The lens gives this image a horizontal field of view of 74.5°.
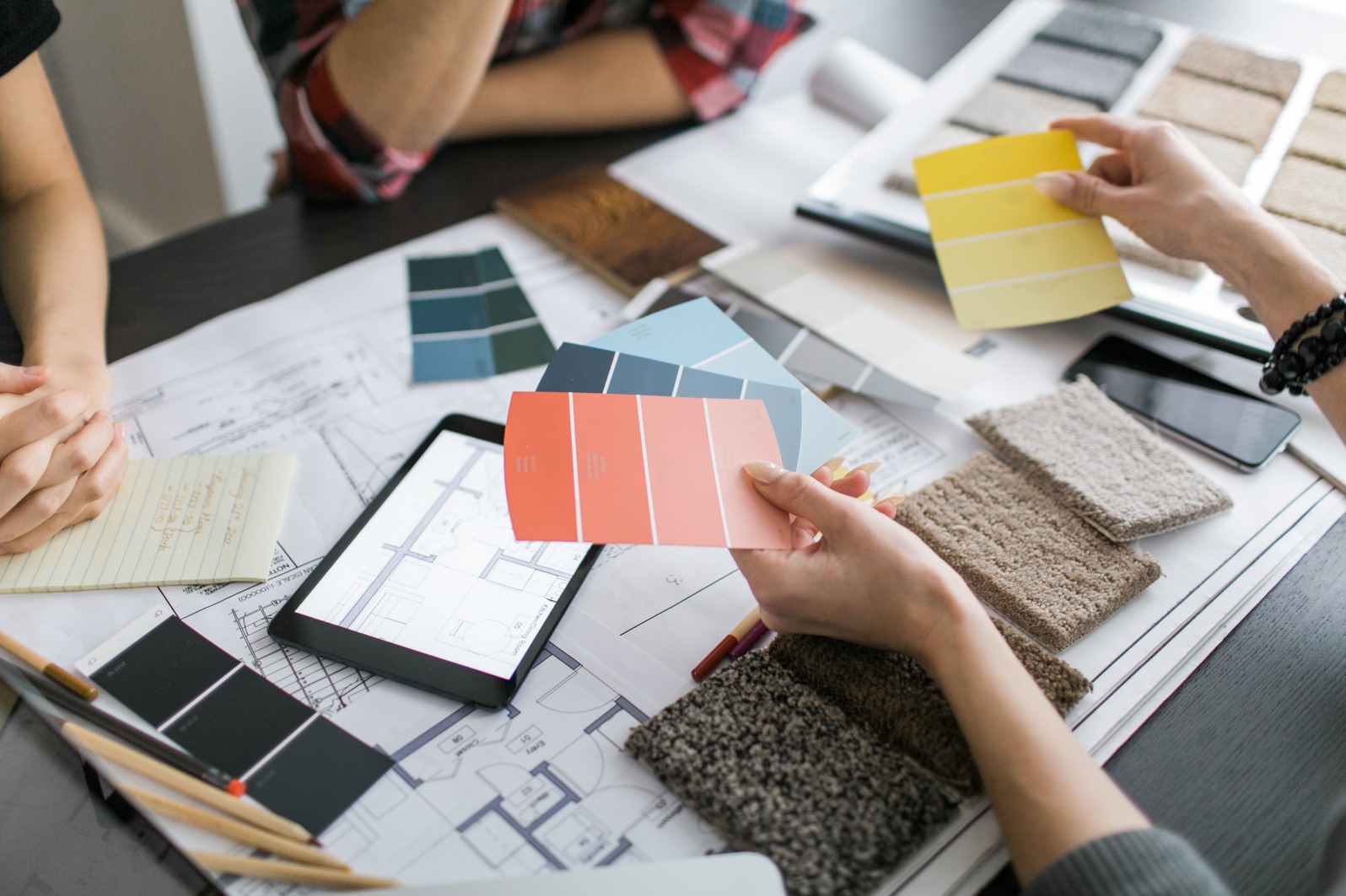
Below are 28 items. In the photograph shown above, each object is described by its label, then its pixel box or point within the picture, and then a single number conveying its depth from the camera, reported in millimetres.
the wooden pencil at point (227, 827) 507
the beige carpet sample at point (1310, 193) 903
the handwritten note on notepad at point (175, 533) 662
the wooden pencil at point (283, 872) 499
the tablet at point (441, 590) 613
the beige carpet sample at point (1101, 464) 712
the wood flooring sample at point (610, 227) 968
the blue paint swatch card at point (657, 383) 660
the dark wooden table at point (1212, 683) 562
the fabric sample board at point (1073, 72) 1070
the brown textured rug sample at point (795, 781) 512
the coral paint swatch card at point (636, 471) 573
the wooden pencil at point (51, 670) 584
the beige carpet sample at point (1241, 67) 1082
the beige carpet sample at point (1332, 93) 1049
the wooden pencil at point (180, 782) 518
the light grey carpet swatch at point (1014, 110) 1022
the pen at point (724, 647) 624
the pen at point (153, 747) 535
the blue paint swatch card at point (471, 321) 861
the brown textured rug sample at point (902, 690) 561
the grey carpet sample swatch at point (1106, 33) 1146
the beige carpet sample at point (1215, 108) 1013
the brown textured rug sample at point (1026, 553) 650
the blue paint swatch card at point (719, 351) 685
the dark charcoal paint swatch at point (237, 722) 548
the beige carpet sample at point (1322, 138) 978
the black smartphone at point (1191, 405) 812
